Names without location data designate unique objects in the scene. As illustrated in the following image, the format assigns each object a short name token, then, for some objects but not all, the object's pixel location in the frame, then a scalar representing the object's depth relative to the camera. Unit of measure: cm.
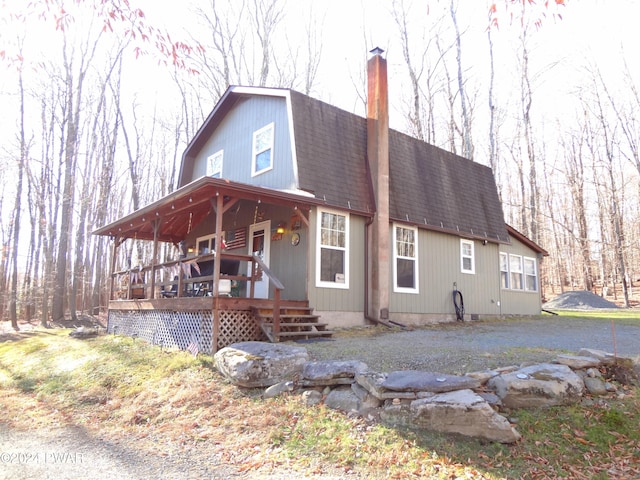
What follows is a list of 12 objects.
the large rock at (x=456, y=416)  399
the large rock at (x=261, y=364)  558
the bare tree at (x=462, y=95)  1947
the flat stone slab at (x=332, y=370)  518
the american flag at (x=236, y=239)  1107
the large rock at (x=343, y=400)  473
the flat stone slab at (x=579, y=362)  508
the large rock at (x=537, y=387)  446
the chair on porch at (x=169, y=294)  940
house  810
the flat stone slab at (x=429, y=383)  443
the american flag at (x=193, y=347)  738
